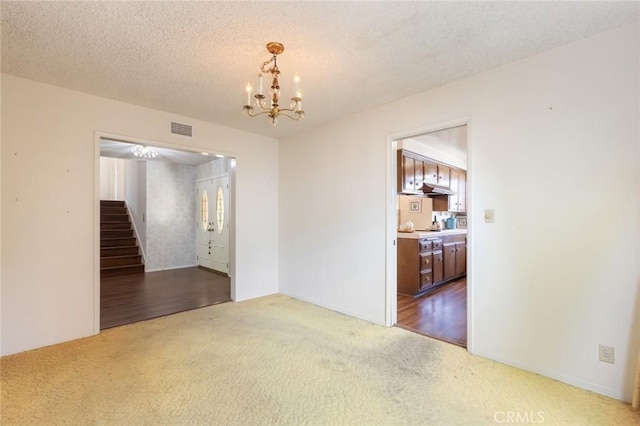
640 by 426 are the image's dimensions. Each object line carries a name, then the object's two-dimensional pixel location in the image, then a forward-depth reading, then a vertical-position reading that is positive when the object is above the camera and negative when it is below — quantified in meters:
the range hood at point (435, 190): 5.37 +0.44
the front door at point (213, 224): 6.53 -0.28
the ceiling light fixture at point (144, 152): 5.94 +1.23
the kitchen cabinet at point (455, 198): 6.34 +0.34
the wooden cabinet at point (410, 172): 4.81 +0.69
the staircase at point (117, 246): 6.81 -0.83
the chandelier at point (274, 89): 2.04 +0.89
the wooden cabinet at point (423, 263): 4.58 -0.83
